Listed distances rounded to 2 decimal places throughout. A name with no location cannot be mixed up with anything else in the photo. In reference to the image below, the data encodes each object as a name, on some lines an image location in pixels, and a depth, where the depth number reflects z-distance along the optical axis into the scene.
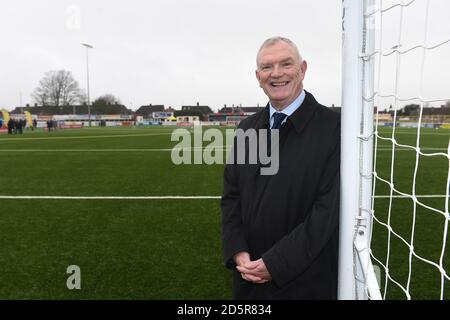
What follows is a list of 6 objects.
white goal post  1.64
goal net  1.64
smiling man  1.74
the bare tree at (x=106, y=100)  80.15
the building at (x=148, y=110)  93.50
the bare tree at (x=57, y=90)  67.38
